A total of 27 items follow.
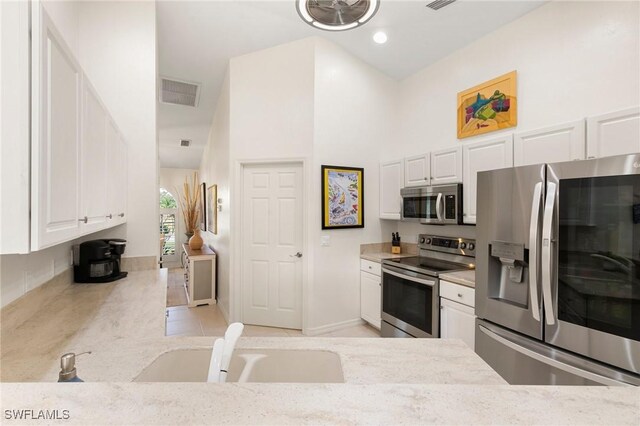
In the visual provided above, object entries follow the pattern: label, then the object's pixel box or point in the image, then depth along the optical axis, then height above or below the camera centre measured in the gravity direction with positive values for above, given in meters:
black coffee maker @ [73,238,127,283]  2.26 -0.38
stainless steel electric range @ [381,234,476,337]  2.75 -0.70
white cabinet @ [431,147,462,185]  2.97 +0.48
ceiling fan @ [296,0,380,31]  1.37 +0.94
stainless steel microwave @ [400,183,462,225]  2.94 +0.09
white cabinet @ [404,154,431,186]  3.32 +0.48
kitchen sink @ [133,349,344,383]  1.06 -0.55
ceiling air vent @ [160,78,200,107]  4.50 +1.88
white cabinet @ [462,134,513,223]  2.55 +0.47
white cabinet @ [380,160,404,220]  3.65 +0.31
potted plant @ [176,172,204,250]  7.77 +0.25
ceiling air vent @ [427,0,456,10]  2.70 +1.89
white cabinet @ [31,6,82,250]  0.92 +0.26
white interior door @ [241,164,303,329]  3.69 -0.41
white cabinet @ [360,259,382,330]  3.44 -0.94
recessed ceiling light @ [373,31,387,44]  3.27 +1.92
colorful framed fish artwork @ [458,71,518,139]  2.81 +1.05
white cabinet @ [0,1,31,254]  0.86 +0.25
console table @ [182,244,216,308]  4.61 -1.04
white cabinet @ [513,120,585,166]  2.07 +0.51
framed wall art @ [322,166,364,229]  3.56 +0.18
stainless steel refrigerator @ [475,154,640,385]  1.49 -0.33
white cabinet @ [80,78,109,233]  1.51 +0.27
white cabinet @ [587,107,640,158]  1.82 +0.50
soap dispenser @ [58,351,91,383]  0.73 -0.39
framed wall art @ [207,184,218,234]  5.14 +0.06
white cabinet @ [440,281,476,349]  2.40 -0.82
